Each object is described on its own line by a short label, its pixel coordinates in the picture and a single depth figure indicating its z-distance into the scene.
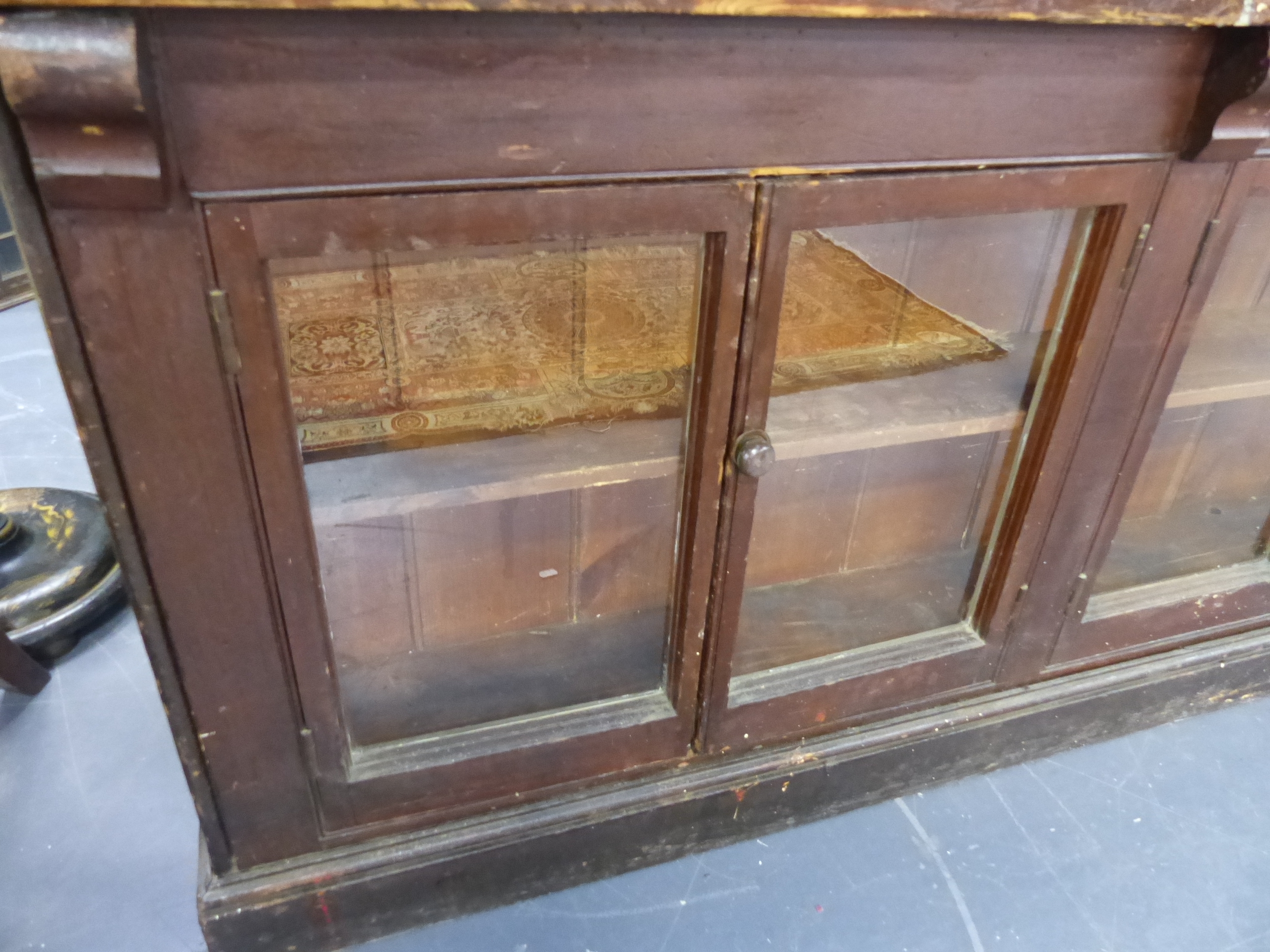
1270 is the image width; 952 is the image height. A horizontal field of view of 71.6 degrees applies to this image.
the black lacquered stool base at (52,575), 1.33
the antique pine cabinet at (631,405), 0.61
